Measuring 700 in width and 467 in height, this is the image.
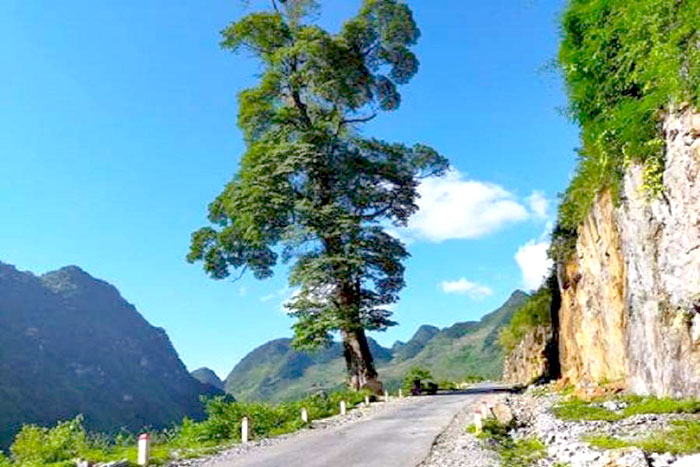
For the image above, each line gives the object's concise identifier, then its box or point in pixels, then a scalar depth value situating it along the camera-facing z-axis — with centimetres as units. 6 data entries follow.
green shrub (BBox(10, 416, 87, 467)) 1285
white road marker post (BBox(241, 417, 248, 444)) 1591
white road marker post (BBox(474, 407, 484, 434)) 1364
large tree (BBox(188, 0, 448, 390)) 3016
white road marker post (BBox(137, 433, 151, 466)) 1160
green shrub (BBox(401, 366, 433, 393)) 3884
